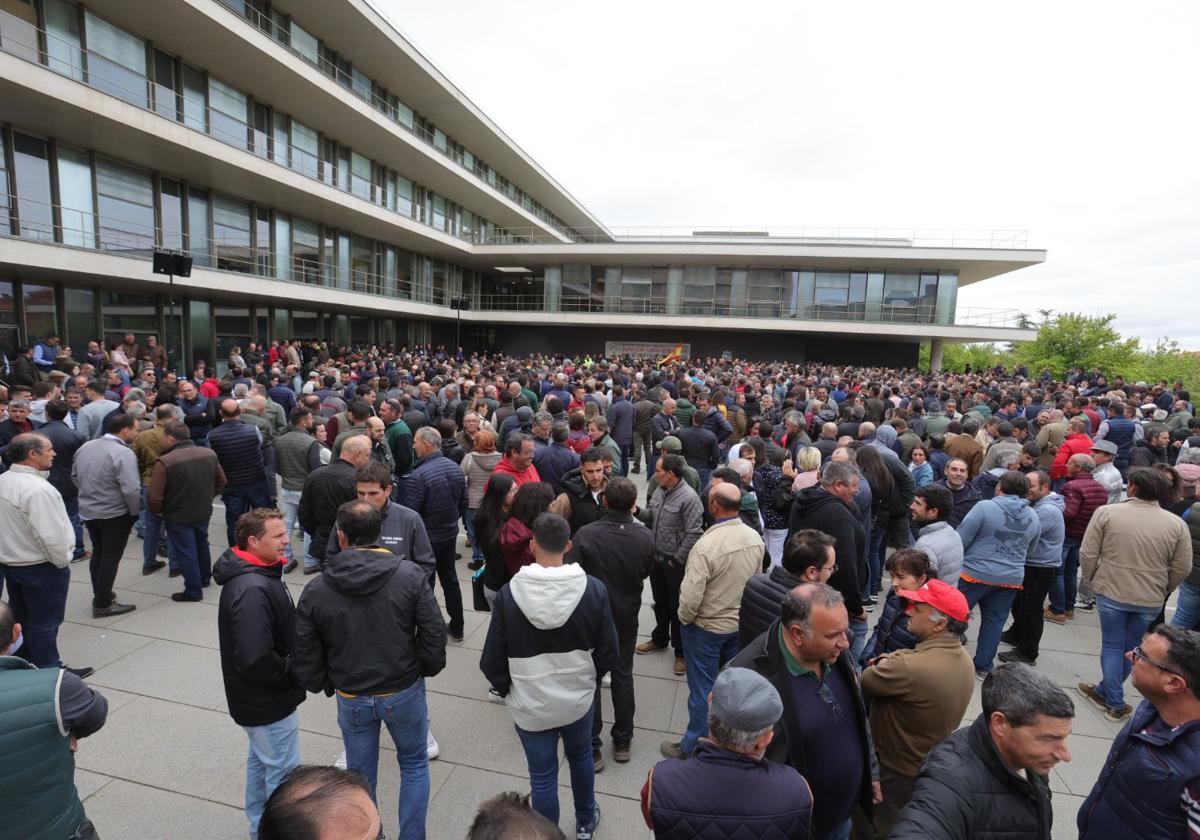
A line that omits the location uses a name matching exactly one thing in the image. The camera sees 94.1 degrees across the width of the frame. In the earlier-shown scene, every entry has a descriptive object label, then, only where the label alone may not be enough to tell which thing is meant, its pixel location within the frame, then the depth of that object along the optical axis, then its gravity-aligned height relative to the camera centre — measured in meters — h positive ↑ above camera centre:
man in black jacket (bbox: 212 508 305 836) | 2.76 -1.54
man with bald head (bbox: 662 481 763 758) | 3.64 -1.49
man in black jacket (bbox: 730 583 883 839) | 2.28 -1.44
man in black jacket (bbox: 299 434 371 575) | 4.71 -1.22
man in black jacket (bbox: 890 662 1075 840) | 1.82 -1.36
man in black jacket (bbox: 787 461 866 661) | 4.01 -1.18
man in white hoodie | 2.81 -1.53
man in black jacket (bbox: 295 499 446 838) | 2.71 -1.49
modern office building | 12.59 +4.50
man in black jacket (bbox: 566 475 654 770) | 3.70 -1.38
